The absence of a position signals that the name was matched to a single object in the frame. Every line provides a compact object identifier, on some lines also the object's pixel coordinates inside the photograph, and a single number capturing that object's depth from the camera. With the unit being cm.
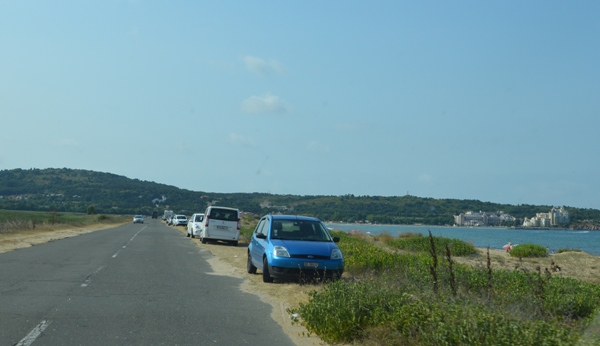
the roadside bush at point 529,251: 3108
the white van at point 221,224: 3180
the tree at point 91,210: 12091
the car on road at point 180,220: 7204
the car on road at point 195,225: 3942
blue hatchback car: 1427
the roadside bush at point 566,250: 3519
